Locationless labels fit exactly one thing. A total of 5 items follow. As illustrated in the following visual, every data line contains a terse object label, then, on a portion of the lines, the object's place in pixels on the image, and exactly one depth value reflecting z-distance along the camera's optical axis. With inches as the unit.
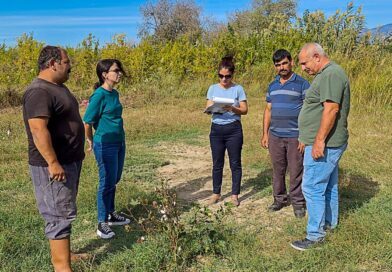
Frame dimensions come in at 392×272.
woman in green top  146.2
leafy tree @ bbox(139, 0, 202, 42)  1485.0
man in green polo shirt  122.3
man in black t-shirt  102.3
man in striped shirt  161.9
